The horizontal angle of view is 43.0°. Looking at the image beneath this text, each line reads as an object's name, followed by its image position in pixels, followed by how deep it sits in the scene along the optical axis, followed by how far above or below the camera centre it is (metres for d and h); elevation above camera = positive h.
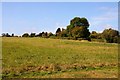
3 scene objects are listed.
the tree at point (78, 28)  52.29 +4.01
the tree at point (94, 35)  56.57 +1.61
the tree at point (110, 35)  48.55 +1.43
